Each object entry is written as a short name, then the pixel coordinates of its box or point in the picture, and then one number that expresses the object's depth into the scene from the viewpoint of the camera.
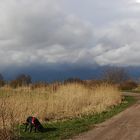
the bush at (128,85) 32.62
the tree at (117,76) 37.24
